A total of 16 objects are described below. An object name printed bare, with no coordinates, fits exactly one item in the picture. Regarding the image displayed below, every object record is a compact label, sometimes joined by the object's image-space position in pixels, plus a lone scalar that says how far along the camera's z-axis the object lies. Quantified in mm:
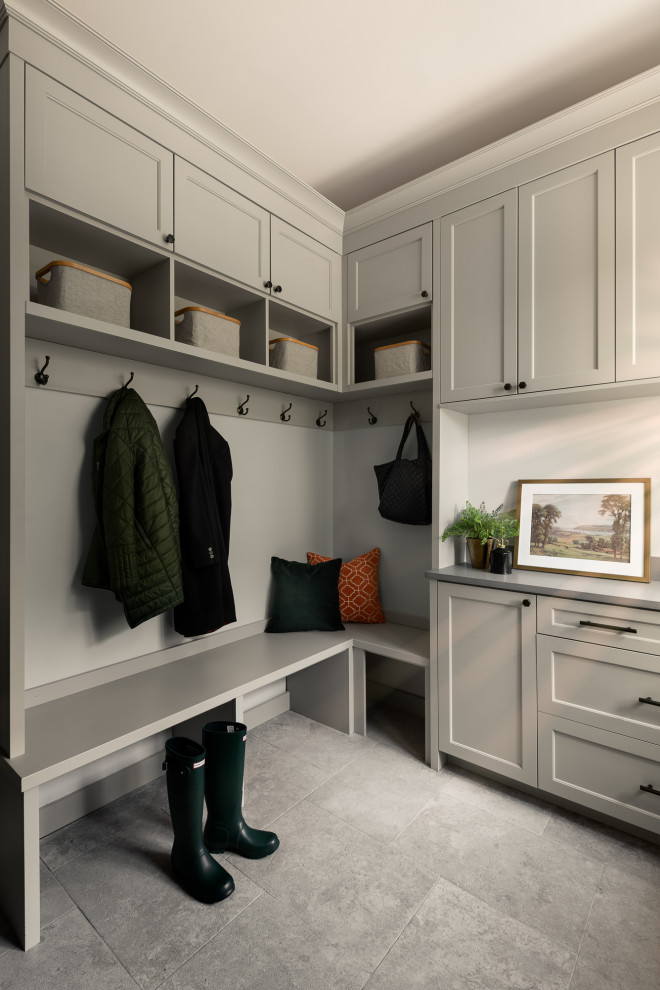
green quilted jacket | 1782
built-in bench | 1405
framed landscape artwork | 2049
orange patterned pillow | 2766
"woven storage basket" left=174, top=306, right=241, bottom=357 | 2051
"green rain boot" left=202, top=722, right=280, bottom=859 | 1756
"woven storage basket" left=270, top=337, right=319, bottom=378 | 2426
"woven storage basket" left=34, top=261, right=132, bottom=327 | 1672
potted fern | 2271
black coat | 2064
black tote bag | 2580
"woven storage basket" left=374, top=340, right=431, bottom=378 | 2449
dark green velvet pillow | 2646
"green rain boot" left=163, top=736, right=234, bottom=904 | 1588
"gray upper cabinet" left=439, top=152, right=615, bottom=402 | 1884
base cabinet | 1749
